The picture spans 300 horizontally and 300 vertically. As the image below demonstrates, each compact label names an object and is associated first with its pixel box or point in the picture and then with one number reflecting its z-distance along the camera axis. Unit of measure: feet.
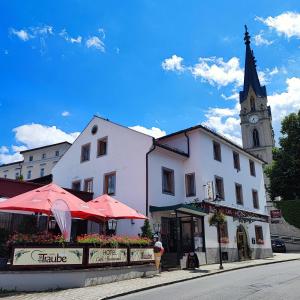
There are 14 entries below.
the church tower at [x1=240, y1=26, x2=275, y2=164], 250.98
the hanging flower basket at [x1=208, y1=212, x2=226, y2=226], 66.85
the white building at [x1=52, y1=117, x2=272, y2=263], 71.36
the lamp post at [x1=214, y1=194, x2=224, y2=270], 63.29
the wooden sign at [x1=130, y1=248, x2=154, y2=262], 51.67
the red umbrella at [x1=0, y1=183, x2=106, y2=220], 43.77
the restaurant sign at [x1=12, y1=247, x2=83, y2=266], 39.35
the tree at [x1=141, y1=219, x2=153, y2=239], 62.75
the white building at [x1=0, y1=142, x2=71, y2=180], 236.02
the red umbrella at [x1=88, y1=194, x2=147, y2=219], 53.47
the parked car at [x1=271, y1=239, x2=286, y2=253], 121.49
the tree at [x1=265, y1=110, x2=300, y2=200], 141.08
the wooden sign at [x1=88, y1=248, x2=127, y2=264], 45.21
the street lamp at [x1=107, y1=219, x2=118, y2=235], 69.82
